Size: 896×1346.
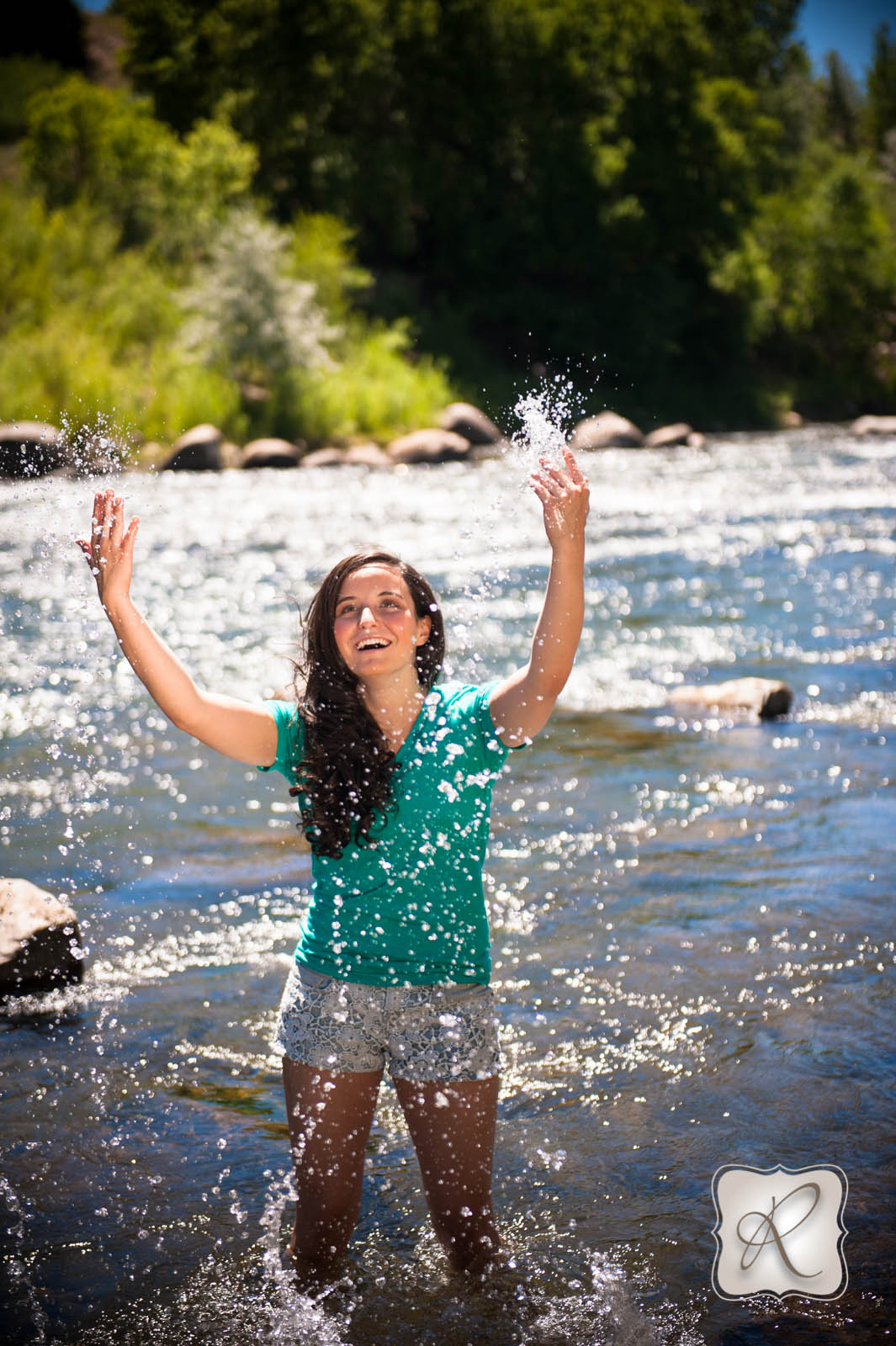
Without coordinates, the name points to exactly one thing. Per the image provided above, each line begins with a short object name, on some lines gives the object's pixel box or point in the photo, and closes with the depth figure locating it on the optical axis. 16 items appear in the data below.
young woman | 3.36
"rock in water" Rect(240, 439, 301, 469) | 29.88
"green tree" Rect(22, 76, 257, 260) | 38.75
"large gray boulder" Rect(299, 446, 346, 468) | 30.69
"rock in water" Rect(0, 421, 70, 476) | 23.12
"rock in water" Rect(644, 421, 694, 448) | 36.12
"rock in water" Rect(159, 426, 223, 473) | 28.67
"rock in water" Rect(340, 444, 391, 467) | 31.09
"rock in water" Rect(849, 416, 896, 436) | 39.99
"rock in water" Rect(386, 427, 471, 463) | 31.06
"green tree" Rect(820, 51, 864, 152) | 109.94
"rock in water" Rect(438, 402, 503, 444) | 34.19
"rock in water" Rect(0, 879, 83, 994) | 5.70
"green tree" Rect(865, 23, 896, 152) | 101.56
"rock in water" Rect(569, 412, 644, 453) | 34.82
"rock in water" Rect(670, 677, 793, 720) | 10.43
